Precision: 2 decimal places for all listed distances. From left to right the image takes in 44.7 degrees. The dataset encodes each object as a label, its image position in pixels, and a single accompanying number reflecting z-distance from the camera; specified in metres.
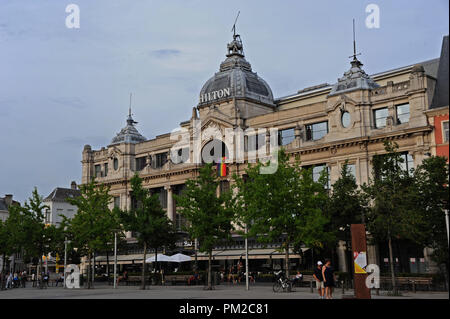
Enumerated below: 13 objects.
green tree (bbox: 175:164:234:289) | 44.50
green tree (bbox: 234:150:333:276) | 40.12
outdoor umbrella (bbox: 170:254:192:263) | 54.47
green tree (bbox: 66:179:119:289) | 51.06
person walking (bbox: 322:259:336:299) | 26.20
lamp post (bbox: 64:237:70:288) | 52.87
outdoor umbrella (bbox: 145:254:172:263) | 54.97
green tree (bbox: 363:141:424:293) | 35.22
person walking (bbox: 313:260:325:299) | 27.86
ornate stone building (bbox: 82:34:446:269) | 50.12
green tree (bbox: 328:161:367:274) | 43.25
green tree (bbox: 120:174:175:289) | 47.59
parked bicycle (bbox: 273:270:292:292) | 37.12
